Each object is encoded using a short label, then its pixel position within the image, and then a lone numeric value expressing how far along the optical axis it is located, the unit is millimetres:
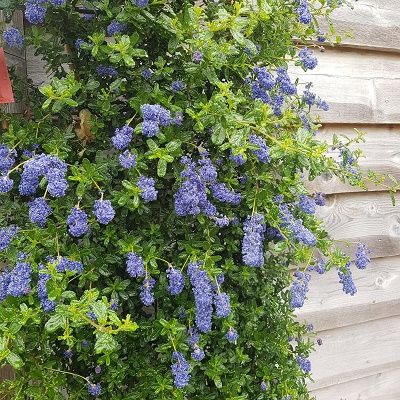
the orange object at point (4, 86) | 1251
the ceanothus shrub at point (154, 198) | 1203
